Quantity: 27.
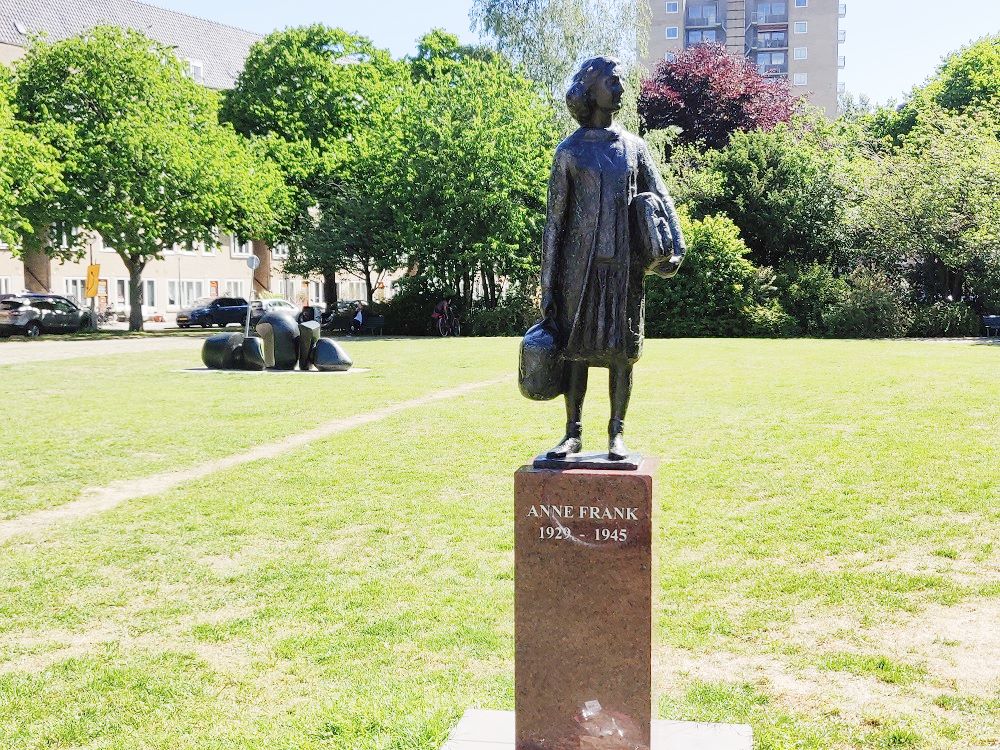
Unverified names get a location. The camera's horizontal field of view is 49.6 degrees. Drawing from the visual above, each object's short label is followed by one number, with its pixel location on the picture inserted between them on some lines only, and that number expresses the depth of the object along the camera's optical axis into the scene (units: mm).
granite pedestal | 4895
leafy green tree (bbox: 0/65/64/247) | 36719
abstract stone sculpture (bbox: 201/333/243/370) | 24406
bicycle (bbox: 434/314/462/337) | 40159
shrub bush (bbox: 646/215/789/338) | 37469
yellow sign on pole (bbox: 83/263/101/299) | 47688
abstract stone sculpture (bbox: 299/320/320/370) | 24188
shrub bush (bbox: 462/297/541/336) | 39594
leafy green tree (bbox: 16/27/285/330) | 41438
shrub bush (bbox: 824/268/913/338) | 36281
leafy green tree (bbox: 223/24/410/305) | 48719
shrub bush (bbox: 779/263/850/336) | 37250
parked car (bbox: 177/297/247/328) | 55000
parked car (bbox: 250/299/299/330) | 43375
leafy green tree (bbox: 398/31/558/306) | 38375
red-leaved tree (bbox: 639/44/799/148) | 50938
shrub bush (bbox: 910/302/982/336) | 36219
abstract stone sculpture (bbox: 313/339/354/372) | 23906
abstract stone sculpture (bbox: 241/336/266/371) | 24034
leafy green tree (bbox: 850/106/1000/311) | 36500
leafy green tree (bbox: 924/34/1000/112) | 57062
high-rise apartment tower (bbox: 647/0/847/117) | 113938
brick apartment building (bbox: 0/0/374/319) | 58594
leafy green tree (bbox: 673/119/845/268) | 39031
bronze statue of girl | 5324
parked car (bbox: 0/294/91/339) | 40344
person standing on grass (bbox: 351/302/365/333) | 42594
